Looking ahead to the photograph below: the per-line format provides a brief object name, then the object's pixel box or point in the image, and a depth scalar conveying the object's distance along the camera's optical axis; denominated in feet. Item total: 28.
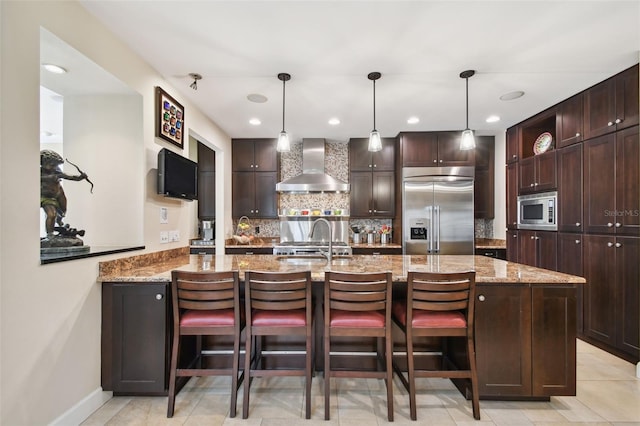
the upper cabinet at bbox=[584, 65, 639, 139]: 8.20
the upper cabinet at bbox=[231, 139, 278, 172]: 15.40
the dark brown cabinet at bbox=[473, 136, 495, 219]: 14.76
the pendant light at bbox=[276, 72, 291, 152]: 8.44
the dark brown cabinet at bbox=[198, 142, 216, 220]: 15.47
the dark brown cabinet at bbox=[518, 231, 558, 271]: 10.99
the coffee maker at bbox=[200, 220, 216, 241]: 15.62
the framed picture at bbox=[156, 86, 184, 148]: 8.26
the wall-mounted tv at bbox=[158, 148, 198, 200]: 8.06
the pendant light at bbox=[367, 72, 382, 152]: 8.46
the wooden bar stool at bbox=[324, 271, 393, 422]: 5.90
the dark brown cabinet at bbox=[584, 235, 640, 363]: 8.23
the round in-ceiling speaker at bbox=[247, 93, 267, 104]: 9.88
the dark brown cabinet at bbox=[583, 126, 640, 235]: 8.22
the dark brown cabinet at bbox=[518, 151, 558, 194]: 11.09
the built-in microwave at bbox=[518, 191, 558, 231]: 11.01
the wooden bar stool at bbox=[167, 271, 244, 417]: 6.05
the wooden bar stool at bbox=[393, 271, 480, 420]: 5.94
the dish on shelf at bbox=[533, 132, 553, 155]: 11.76
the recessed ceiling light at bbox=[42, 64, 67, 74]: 6.37
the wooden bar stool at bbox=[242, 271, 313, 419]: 5.97
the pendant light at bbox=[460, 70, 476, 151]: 8.31
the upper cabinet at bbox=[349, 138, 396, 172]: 15.38
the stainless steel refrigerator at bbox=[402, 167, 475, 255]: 13.74
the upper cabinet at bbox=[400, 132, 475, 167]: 14.21
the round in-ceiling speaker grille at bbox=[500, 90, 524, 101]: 9.81
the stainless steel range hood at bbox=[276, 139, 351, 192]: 14.19
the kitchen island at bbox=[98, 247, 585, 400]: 6.32
